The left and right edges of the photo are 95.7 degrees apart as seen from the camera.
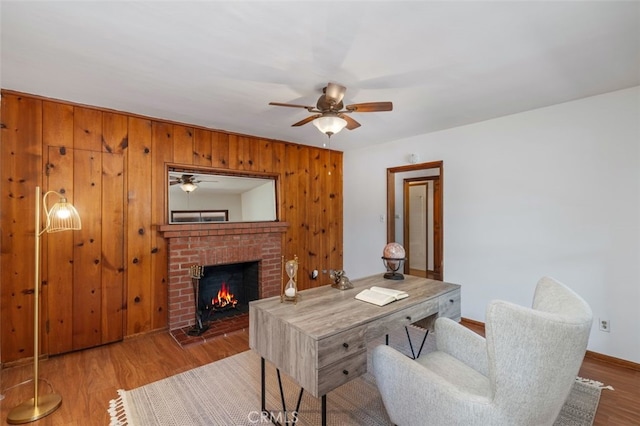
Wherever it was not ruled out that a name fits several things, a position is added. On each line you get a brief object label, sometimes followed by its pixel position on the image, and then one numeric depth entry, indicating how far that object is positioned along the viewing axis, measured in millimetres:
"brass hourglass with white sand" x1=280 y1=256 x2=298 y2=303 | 1873
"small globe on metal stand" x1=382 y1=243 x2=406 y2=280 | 2414
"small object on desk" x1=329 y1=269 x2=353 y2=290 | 2172
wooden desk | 1410
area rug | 1902
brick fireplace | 3287
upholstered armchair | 1057
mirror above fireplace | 3416
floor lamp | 1896
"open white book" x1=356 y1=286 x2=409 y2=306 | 1858
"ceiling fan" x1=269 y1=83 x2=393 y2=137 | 2275
